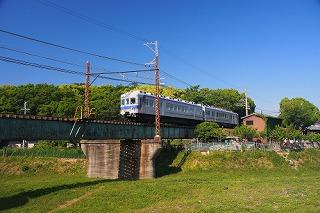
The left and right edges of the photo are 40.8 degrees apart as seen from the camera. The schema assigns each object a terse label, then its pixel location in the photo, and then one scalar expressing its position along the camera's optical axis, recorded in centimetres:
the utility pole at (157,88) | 4731
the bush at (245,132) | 6669
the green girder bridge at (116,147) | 4161
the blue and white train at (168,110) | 5259
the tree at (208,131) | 6056
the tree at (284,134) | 6588
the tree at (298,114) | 8950
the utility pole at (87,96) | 4050
